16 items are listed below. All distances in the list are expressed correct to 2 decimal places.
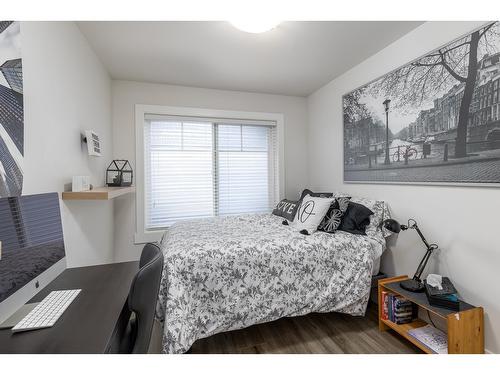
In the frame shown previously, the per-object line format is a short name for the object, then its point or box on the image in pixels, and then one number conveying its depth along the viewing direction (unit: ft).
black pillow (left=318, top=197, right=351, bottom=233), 7.18
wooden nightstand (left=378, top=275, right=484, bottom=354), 4.66
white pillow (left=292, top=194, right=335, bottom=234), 7.20
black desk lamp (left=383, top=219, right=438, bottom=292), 5.69
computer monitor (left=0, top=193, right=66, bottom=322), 2.64
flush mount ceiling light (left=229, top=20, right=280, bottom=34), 5.32
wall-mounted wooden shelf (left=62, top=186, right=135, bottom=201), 5.26
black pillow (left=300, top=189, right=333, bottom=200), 8.75
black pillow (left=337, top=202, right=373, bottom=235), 7.14
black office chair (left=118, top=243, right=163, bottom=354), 3.05
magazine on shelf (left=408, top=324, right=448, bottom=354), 4.99
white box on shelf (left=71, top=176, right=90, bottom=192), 5.55
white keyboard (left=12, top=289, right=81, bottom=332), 2.70
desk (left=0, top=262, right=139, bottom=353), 2.41
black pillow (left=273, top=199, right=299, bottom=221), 8.72
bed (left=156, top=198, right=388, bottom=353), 5.11
